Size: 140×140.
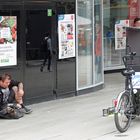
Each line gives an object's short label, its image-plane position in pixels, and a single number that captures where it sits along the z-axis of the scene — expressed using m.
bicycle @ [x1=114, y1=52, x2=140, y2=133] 8.39
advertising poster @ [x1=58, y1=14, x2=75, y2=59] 11.85
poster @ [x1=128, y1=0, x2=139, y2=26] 18.34
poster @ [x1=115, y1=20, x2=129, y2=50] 17.75
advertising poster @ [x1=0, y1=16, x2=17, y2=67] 10.43
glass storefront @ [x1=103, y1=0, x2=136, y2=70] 17.50
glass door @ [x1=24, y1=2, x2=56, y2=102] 10.99
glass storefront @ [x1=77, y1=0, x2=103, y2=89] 12.62
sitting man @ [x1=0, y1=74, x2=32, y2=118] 9.76
